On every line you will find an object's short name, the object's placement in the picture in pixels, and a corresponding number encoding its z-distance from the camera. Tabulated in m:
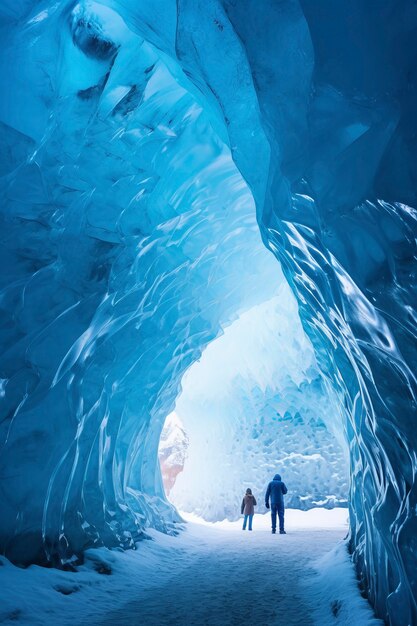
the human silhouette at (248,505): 12.34
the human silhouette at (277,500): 10.74
